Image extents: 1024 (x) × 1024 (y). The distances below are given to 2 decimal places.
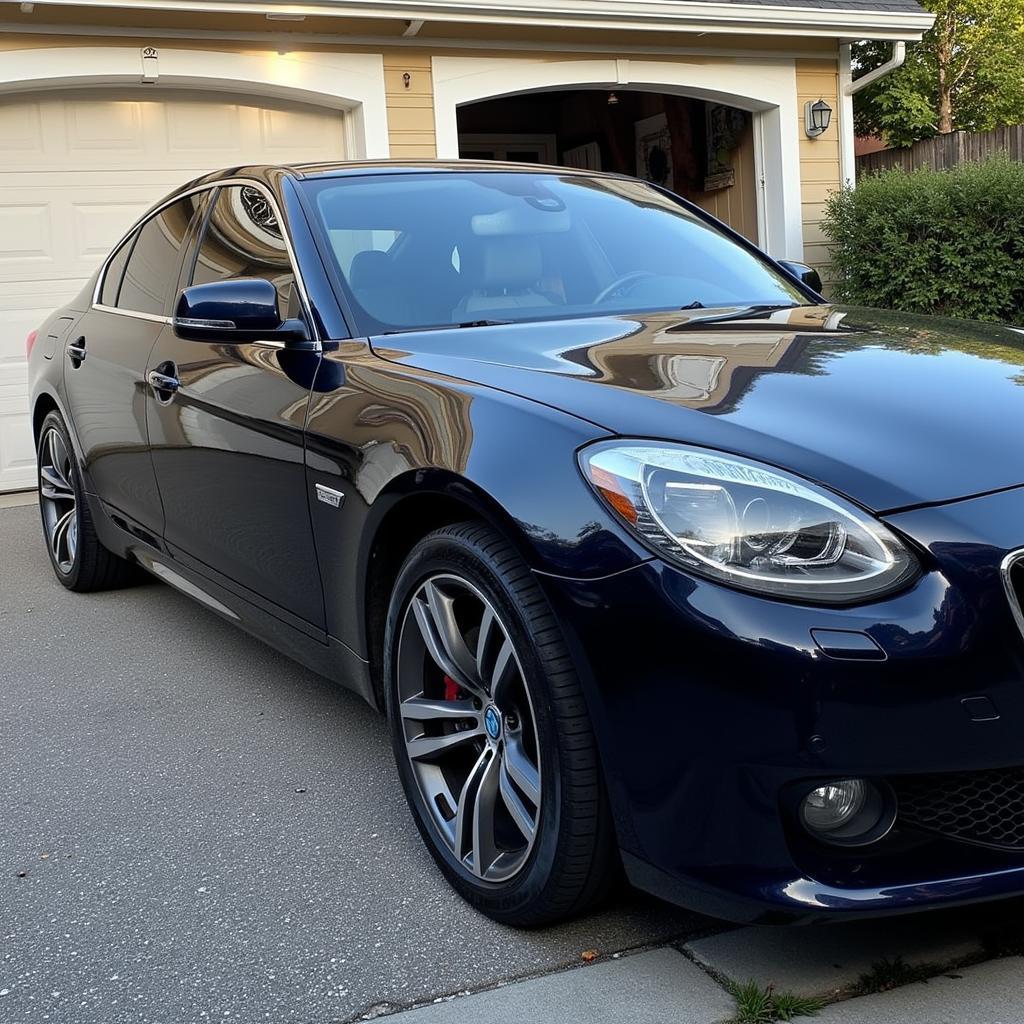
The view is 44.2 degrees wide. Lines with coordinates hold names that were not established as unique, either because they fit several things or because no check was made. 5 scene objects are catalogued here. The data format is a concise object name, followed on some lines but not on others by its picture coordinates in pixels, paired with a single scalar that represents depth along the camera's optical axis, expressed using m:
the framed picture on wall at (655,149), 13.09
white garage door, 8.45
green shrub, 9.72
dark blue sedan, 1.86
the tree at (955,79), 28.67
